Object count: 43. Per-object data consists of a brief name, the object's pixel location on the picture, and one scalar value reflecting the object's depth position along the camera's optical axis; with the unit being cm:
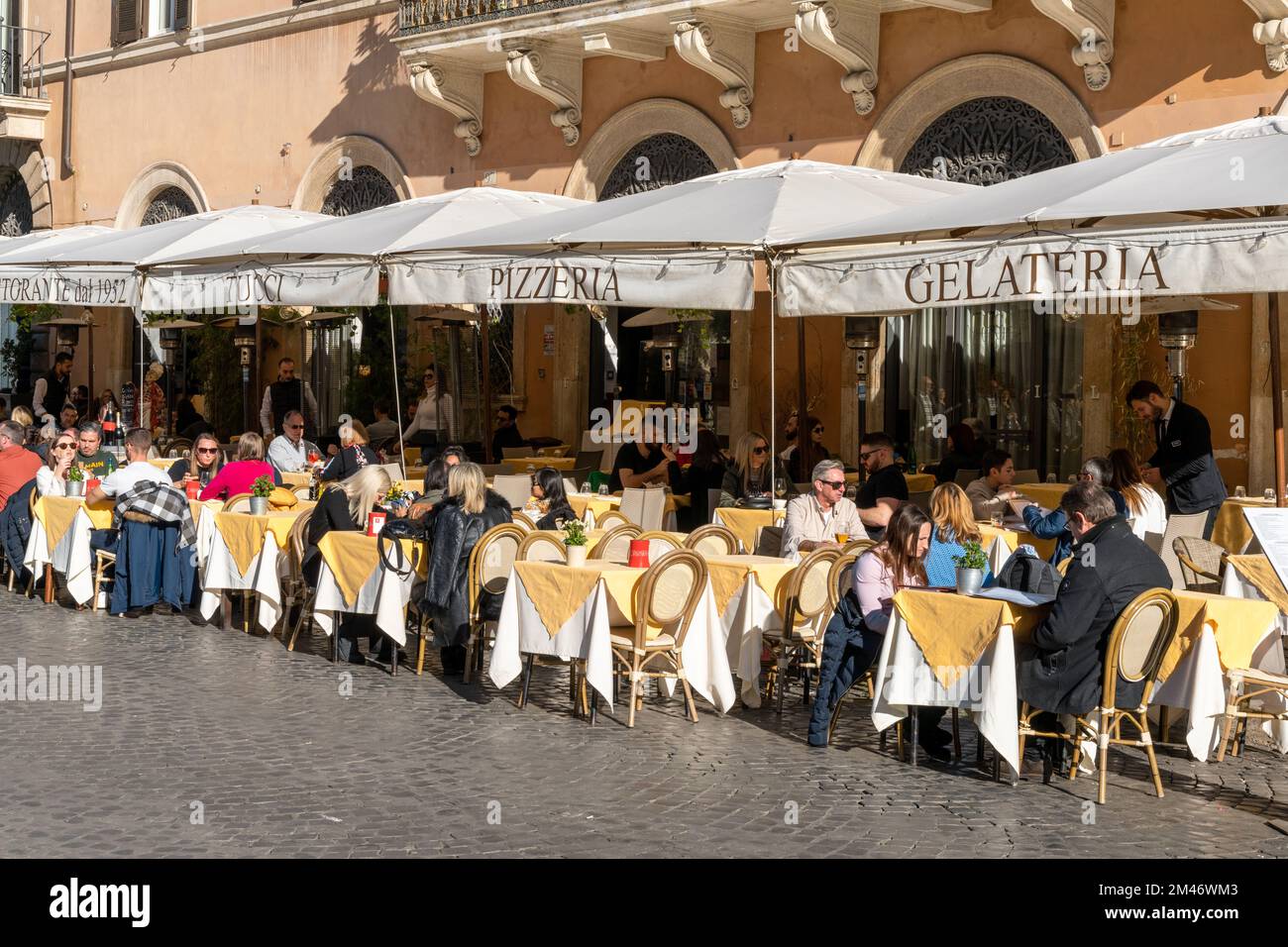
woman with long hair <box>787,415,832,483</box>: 1553
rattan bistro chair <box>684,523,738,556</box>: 1049
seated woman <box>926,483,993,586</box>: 871
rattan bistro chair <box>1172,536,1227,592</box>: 1020
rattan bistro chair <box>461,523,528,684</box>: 1005
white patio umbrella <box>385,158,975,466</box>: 1109
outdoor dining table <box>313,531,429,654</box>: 1048
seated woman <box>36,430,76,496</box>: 1377
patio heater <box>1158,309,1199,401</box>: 1442
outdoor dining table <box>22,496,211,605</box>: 1285
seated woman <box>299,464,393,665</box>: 1096
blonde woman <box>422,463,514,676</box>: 1014
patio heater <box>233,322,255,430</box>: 2294
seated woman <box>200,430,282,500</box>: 1307
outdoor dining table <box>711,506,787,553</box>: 1217
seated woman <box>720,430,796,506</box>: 1339
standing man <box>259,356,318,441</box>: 2111
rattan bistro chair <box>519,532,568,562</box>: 983
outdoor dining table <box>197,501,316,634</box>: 1161
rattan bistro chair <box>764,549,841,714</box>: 933
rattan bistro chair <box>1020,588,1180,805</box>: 745
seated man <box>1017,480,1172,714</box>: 754
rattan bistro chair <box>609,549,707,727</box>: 902
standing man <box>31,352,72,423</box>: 2667
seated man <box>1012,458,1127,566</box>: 1011
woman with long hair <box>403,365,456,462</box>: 2134
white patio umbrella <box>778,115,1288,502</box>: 872
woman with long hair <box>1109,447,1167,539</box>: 1066
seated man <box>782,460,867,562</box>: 1019
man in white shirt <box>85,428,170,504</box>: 1245
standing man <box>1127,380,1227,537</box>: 1136
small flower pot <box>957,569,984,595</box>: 816
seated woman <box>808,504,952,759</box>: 844
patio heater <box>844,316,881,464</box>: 1723
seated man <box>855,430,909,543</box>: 1094
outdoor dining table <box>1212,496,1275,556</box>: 1155
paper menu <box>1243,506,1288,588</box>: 798
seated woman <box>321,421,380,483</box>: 1432
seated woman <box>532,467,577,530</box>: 1152
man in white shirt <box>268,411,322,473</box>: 1627
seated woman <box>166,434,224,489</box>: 1396
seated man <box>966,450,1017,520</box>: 1195
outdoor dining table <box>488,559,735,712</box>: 903
